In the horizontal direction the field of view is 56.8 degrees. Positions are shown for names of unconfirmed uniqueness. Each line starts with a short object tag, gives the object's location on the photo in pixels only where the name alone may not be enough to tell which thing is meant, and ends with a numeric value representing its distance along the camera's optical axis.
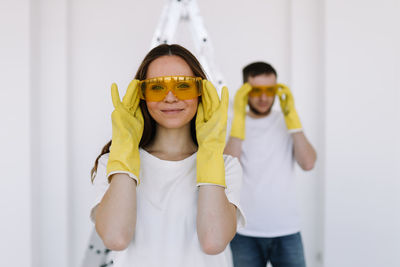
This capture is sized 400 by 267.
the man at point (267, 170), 1.93
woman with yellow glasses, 1.08
